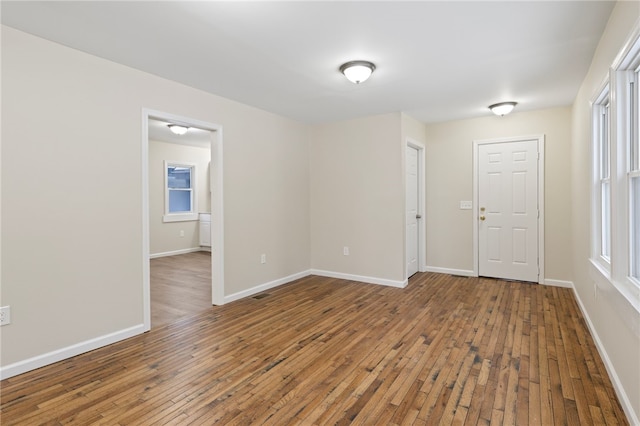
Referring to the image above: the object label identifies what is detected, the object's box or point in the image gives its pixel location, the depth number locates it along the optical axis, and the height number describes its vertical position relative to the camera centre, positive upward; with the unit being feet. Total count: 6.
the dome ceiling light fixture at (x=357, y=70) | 9.77 +4.17
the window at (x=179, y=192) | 24.93 +1.61
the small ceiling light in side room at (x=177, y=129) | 18.38 +4.63
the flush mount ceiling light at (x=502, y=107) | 13.99 +4.37
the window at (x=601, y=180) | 9.20 +0.85
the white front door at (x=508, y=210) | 15.90 +0.04
